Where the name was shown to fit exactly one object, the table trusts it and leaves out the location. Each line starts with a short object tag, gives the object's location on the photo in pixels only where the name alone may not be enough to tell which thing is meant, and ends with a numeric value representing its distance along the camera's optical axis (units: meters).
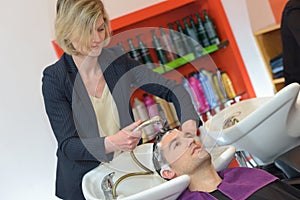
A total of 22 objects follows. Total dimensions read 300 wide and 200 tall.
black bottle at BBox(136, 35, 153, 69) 2.57
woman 1.45
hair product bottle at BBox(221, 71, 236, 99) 2.89
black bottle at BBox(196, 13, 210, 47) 2.88
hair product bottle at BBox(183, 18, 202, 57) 2.86
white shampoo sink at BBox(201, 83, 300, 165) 1.63
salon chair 1.58
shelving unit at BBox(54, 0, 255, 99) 2.67
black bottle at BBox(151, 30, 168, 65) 2.31
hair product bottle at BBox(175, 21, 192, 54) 2.26
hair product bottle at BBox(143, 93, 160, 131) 2.22
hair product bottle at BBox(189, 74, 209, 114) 2.02
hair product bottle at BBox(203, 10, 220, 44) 2.88
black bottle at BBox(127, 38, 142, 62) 2.49
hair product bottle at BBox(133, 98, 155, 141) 2.31
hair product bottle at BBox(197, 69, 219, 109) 2.08
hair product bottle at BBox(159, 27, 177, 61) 2.10
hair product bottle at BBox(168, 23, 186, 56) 2.28
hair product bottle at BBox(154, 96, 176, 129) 1.64
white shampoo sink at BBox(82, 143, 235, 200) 1.54
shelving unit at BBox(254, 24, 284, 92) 3.07
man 1.42
